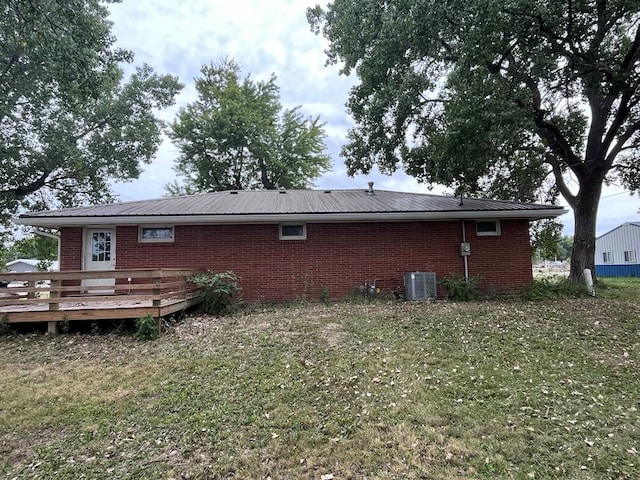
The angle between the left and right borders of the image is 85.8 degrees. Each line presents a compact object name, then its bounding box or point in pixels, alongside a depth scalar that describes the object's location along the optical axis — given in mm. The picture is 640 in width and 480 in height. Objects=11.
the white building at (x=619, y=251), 24266
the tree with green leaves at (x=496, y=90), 8320
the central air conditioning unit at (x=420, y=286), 9180
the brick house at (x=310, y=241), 9164
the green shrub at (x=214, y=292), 8086
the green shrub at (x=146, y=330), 6086
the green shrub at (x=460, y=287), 9164
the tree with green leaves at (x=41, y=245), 20392
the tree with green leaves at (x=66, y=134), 14867
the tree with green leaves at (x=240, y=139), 22875
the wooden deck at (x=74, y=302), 6356
